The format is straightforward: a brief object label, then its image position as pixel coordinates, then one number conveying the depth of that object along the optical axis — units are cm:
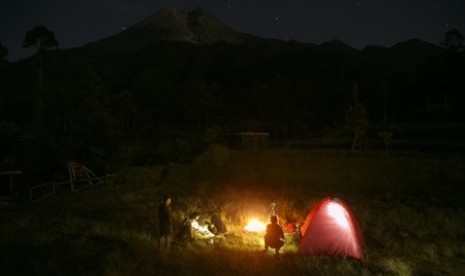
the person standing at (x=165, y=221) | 1220
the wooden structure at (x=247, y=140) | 5002
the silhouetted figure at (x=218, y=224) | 1455
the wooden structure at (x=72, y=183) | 2486
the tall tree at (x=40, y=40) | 4519
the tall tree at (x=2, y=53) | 4199
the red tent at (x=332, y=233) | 1202
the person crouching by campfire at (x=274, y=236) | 1230
